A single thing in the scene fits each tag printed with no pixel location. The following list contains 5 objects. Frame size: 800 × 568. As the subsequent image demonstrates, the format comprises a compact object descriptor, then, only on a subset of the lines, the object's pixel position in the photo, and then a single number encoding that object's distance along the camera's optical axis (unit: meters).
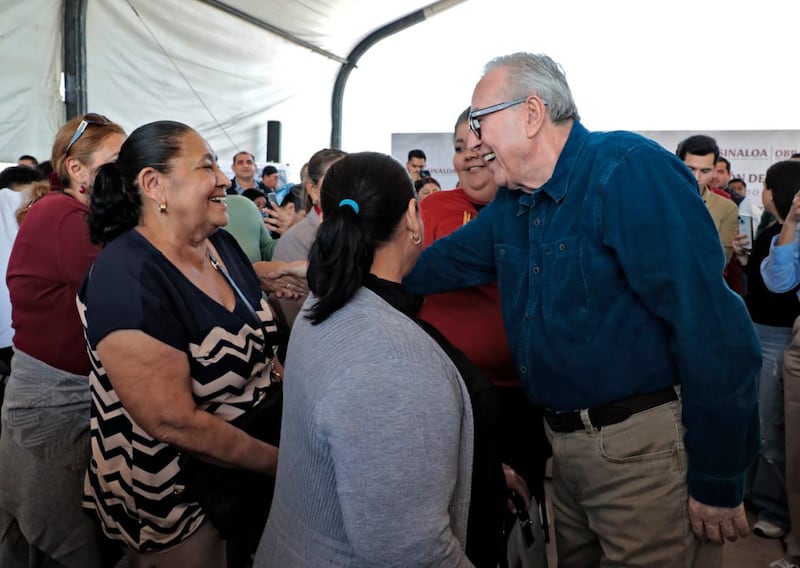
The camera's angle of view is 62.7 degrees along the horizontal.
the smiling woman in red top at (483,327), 2.10
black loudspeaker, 9.88
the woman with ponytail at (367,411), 1.07
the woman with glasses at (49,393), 1.86
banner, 9.88
